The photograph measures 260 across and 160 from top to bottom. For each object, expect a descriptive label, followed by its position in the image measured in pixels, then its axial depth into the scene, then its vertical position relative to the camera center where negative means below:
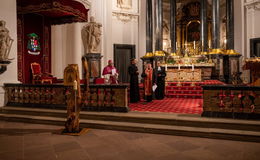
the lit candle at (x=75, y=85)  5.02 -0.05
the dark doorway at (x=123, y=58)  14.64 +1.60
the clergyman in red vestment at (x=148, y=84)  8.22 -0.07
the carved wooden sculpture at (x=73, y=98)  5.07 -0.34
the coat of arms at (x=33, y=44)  10.14 +1.74
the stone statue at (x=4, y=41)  7.12 +1.33
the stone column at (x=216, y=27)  13.93 +3.33
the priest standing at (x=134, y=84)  8.15 -0.07
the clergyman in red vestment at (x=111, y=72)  8.27 +0.37
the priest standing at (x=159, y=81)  9.03 +0.03
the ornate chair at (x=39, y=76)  9.81 +0.31
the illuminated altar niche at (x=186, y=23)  17.57 +4.65
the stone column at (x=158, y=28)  14.66 +3.48
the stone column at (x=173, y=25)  15.78 +4.00
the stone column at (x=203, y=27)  14.75 +3.58
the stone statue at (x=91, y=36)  12.33 +2.53
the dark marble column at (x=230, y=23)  13.97 +3.60
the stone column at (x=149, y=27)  15.19 +3.66
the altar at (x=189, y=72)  12.57 +0.55
